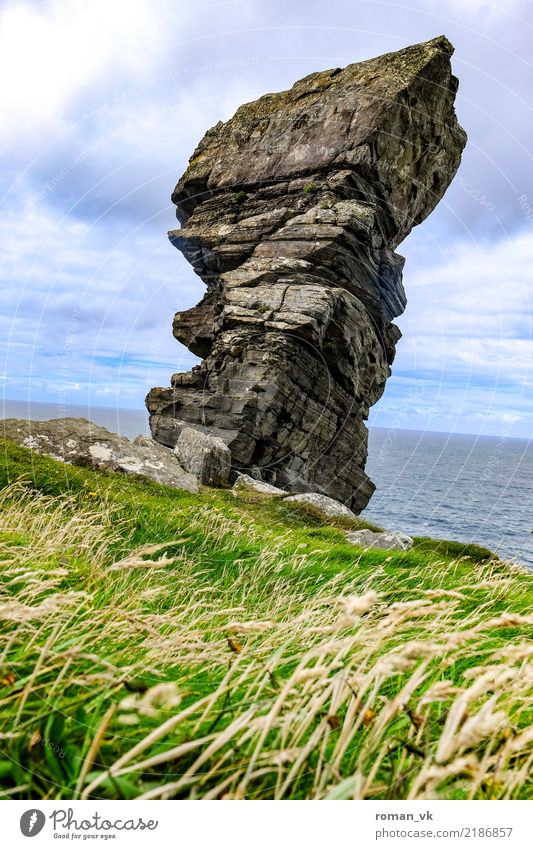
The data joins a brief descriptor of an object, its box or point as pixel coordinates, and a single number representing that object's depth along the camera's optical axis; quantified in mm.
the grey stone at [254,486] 23191
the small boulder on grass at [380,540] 17359
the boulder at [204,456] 22984
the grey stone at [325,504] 22594
